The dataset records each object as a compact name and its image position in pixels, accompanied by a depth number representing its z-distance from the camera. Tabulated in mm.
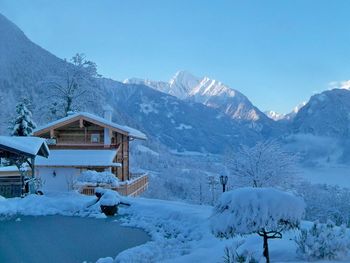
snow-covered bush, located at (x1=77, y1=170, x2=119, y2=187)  21641
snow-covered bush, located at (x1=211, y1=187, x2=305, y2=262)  5996
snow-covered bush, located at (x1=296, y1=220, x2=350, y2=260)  6971
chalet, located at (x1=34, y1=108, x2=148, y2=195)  25297
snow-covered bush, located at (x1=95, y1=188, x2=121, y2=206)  15750
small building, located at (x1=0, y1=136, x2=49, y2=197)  17922
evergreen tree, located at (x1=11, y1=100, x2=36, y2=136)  33844
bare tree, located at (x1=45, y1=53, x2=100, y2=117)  32750
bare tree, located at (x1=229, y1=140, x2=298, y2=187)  26438
